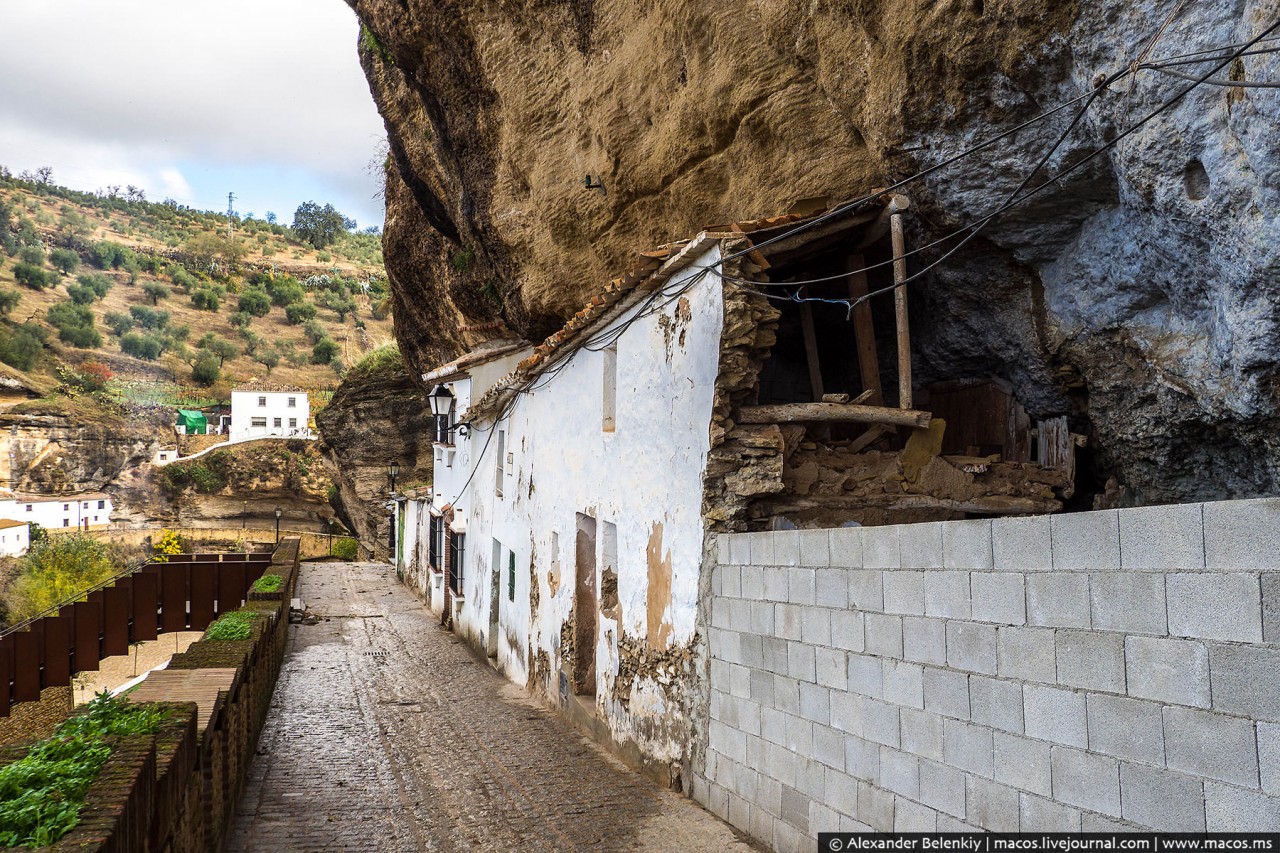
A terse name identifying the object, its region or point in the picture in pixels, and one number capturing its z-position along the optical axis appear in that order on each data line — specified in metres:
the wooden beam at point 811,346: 8.89
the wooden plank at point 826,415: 7.11
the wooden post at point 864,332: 8.28
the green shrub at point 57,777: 3.01
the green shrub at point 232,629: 8.31
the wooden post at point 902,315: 7.48
